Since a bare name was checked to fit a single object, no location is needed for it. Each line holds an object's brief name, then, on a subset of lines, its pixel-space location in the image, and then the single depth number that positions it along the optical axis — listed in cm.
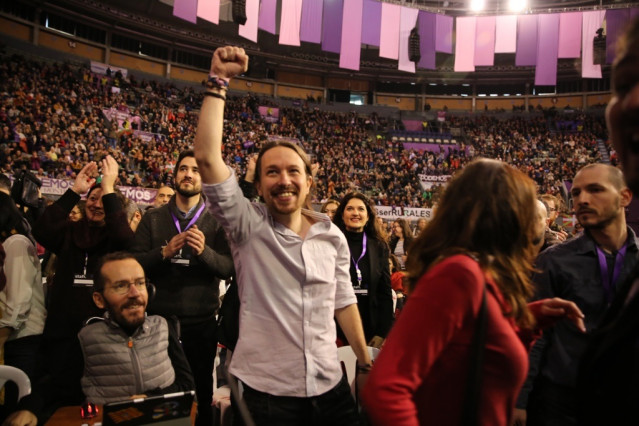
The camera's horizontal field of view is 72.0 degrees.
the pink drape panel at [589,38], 1775
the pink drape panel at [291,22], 1593
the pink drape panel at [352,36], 1775
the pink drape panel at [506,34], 1909
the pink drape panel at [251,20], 1498
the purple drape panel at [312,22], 1681
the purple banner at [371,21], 1822
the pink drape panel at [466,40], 1883
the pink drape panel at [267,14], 1612
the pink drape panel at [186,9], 1437
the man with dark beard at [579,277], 205
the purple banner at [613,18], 1781
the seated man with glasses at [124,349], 216
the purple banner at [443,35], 1920
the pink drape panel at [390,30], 1817
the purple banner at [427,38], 1889
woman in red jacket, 97
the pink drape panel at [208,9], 1461
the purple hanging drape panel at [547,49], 1905
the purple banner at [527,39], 1931
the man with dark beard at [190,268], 273
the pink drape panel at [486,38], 1891
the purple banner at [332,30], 1784
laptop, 154
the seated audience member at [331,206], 507
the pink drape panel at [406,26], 1838
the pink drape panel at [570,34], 1845
